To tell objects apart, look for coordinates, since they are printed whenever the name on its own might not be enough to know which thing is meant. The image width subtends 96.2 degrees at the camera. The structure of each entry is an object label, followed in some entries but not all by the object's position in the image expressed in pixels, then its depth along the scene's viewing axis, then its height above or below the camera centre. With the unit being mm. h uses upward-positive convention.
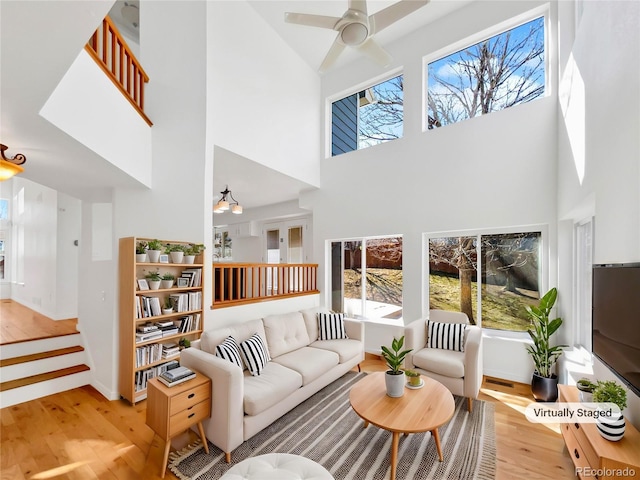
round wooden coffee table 1999 -1282
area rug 2076 -1674
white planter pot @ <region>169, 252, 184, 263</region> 3289 -182
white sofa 2236 -1301
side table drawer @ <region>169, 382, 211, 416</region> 2074 -1197
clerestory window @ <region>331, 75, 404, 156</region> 4844 +2227
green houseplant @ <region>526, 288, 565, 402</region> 3039 -1207
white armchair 2910 -1286
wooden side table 2061 -1254
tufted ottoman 1544 -1276
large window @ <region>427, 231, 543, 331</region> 3648 -464
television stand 1462 -1146
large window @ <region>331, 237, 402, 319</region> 4711 -628
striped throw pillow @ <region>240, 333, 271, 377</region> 2736 -1113
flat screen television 1552 -469
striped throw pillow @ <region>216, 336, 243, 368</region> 2580 -1016
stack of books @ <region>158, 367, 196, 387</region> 2191 -1061
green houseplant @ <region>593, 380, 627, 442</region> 1612 -987
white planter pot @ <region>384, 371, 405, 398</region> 2365 -1184
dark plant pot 3020 -1548
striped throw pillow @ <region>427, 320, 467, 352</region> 3360 -1123
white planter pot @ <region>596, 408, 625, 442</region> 1606 -1049
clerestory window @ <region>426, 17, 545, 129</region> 3734 +2349
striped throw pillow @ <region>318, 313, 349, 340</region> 3926 -1182
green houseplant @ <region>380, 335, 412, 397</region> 2365 -1117
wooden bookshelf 2994 -826
